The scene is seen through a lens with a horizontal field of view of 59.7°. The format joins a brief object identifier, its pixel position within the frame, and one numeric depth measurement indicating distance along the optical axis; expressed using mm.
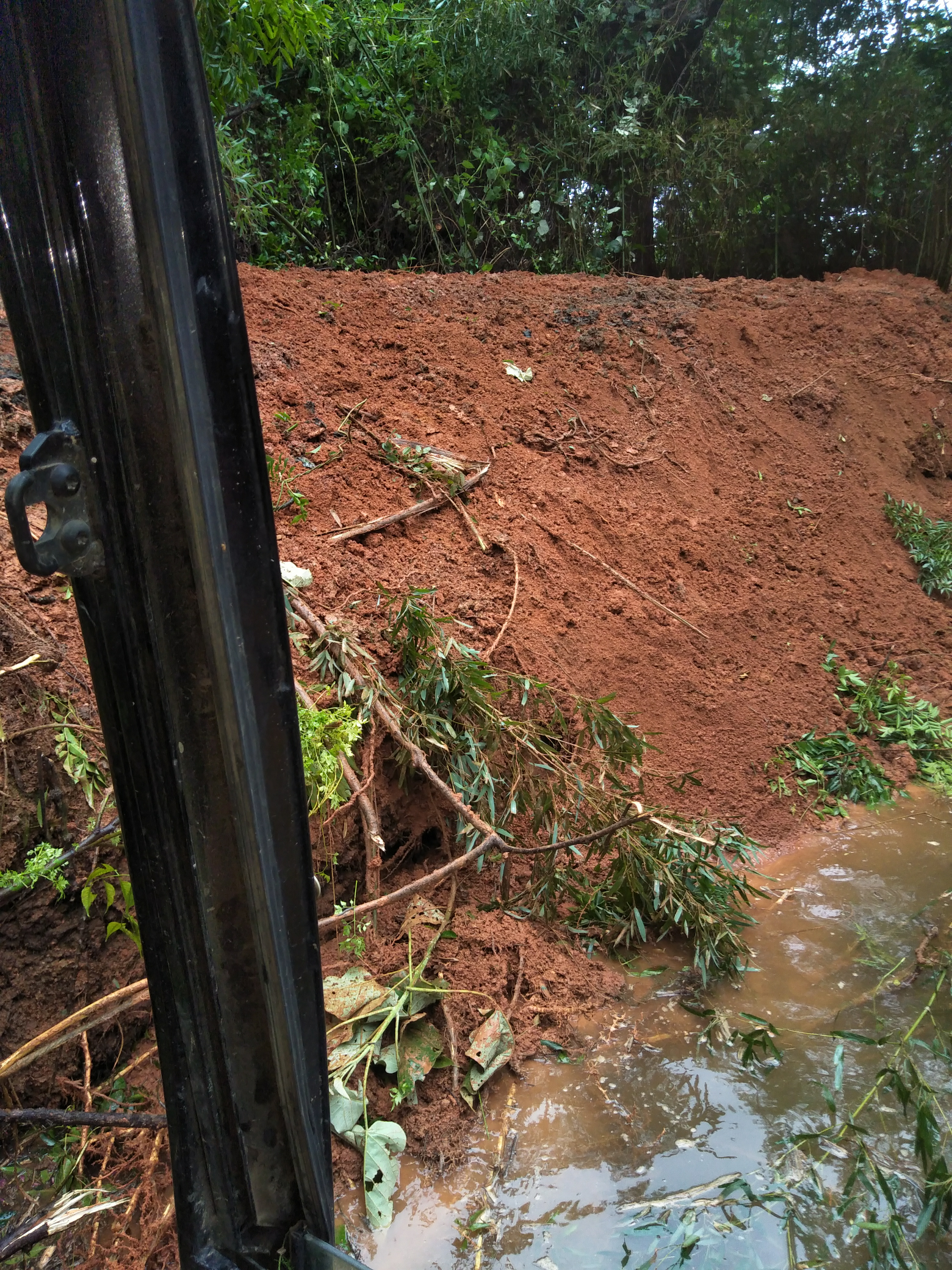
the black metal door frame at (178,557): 892
